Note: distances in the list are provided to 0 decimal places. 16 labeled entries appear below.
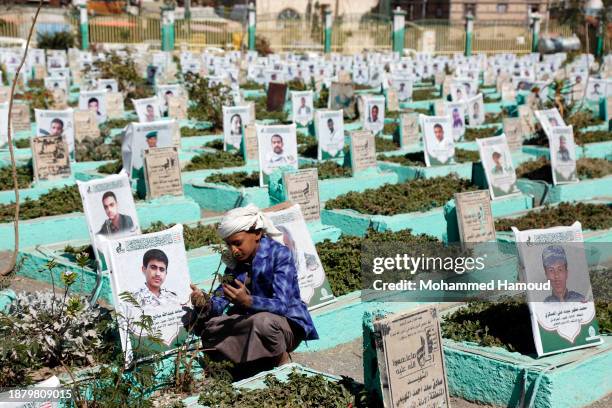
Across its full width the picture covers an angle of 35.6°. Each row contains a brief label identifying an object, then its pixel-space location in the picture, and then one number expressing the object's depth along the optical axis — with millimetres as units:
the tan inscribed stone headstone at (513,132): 13719
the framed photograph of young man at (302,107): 15953
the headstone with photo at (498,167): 9945
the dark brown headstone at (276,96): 19212
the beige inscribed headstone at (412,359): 4340
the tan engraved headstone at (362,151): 11359
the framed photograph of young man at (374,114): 15156
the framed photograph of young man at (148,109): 13750
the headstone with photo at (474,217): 7699
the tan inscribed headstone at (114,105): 16844
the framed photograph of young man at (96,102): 15070
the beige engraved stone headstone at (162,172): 9203
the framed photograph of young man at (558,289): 5359
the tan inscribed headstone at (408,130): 13914
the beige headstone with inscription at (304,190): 8258
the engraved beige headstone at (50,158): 10203
